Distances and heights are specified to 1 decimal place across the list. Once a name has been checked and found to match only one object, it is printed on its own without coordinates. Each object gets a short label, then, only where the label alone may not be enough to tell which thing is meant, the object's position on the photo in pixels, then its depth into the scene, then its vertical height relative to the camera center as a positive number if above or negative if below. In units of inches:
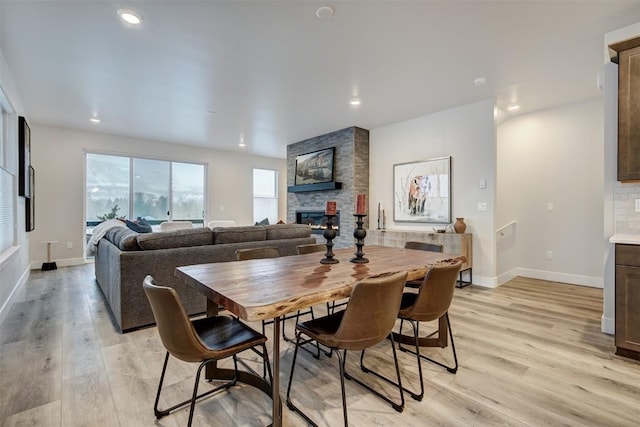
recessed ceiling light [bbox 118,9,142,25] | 91.5 +61.2
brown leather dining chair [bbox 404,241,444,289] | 105.2 -13.6
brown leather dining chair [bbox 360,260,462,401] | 69.6 -20.3
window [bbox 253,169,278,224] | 339.6 +20.2
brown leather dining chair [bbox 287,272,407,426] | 54.4 -20.2
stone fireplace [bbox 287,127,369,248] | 218.8 +27.7
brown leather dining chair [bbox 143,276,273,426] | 49.8 -23.7
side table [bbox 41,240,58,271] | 208.8 -36.8
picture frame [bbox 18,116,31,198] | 151.6 +26.9
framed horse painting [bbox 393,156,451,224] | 181.8 +14.0
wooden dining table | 49.3 -14.2
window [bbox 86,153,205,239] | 242.1 +19.6
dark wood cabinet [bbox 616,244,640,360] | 85.2 -25.1
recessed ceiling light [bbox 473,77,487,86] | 137.9 +61.7
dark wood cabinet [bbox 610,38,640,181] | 91.0 +32.5
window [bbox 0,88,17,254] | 126.3 +14.5
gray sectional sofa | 104.4 -17.2
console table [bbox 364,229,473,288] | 164.4 -16.0
